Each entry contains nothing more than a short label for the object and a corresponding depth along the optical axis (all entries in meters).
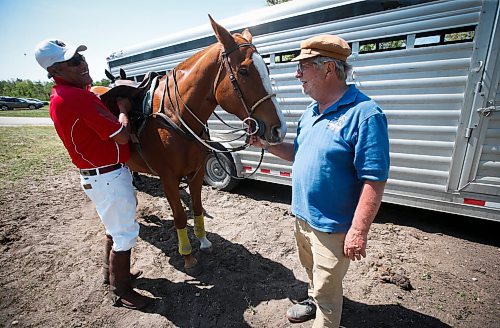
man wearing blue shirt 1.45
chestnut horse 2.13
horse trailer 2.67
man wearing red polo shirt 2.00
